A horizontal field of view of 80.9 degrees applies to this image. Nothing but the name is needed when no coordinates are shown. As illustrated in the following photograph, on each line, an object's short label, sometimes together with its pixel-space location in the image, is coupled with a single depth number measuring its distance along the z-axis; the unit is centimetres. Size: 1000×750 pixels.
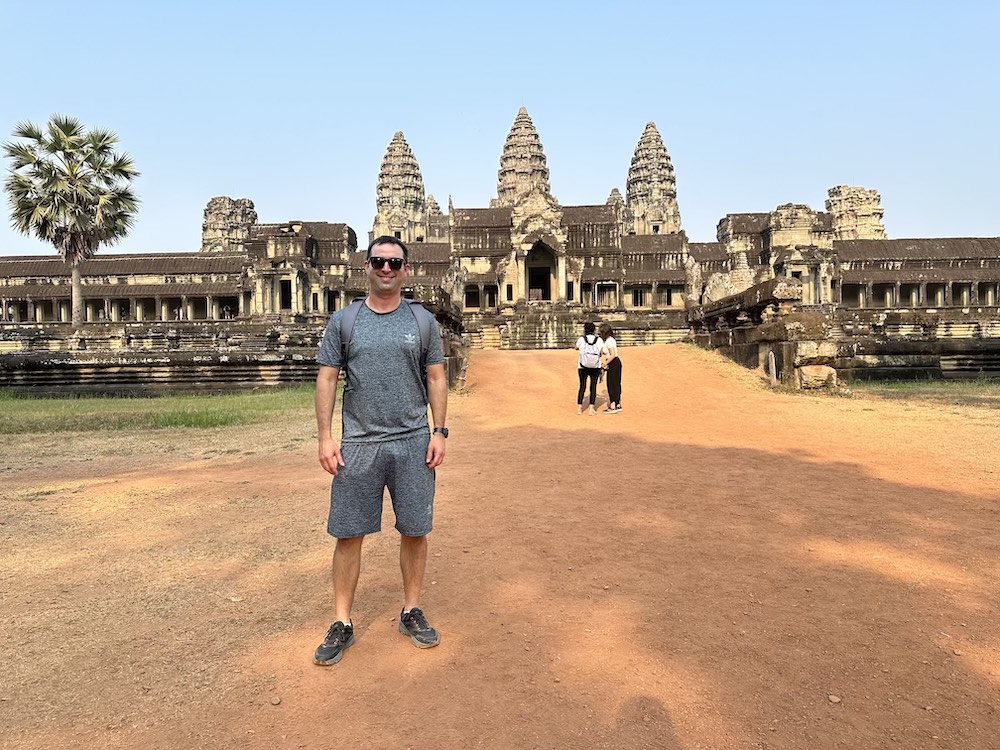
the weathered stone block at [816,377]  1210
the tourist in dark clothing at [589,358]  1020
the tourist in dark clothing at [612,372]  1020
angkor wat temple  3191
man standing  266
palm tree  2600
